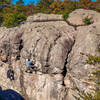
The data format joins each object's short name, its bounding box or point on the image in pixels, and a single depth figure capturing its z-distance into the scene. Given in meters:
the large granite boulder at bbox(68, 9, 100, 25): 24.65
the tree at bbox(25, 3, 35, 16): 39.32
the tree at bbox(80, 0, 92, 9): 31.61
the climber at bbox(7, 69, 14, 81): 23.68
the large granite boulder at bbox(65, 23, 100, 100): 16.78
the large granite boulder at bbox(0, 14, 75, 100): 19.14
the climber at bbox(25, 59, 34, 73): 20.52
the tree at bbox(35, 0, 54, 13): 35.12
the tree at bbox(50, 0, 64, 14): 33.22
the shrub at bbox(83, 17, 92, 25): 23.39
